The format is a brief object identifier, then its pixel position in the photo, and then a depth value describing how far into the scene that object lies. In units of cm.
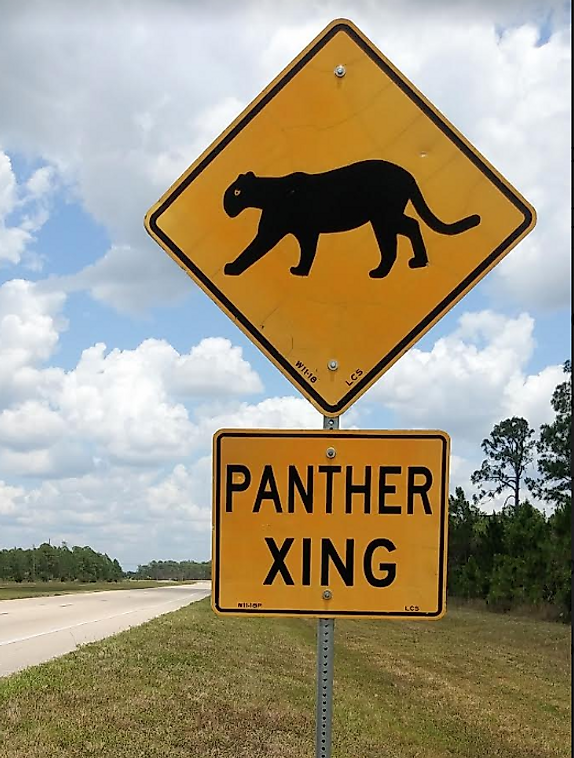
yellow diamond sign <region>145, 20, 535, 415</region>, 286
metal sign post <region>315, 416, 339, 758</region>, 274
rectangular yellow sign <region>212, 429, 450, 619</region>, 275
